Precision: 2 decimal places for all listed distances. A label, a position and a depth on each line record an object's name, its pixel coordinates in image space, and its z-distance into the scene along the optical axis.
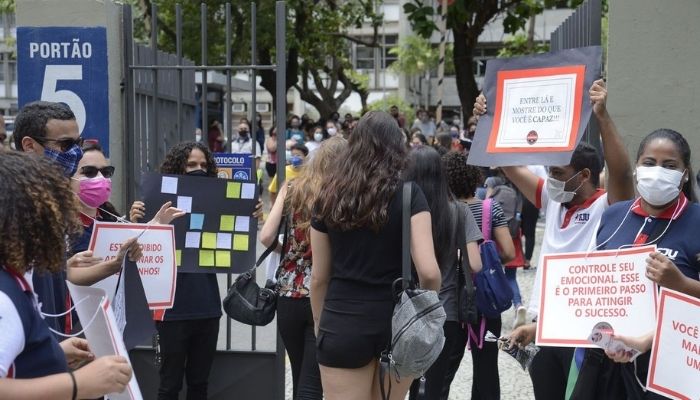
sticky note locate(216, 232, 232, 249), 5.33
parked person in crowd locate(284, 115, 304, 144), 19.09
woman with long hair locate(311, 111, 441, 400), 3.98
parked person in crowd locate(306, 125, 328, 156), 18.28
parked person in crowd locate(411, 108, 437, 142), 22.20
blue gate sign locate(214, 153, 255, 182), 5.48
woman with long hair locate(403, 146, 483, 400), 4.96
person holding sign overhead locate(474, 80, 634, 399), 4.20
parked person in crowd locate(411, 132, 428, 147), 14.93
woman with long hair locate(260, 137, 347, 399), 4.81
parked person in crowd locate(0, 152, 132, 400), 2.34
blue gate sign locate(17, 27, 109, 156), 5.67
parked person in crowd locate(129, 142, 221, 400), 5.15
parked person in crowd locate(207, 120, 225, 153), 13.16
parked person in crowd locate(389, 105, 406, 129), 19.79
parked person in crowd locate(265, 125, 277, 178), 18.11
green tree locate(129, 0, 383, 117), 20.62
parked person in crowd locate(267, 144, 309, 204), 9.11
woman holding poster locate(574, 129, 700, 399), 3.41
